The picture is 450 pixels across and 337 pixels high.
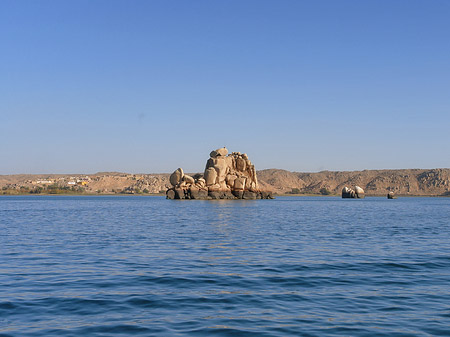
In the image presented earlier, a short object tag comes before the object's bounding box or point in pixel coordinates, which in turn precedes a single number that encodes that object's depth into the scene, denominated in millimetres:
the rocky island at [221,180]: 123312
